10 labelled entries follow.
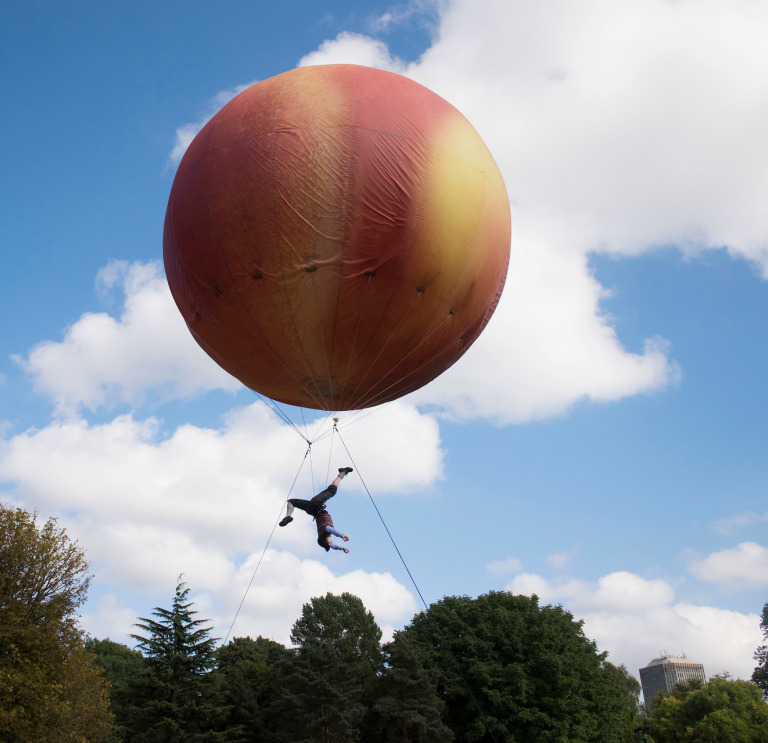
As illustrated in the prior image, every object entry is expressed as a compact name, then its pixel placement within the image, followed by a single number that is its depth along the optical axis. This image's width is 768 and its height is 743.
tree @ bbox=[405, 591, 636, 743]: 31.72
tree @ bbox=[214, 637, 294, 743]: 35.94
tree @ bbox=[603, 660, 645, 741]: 34.66
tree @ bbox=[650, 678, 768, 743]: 45.56
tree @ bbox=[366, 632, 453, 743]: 31.36
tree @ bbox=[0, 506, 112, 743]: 19.59
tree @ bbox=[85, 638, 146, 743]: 30.78
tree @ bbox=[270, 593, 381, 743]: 31.44
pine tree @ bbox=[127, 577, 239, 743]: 29.86
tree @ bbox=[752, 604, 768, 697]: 59.91
